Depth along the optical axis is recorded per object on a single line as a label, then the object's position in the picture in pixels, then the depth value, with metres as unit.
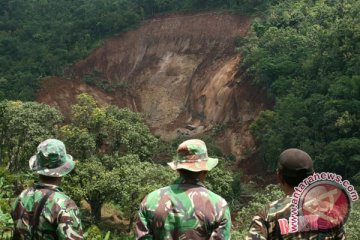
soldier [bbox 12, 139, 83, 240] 3.47
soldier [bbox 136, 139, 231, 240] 3.37
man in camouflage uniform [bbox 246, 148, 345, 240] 2.85
